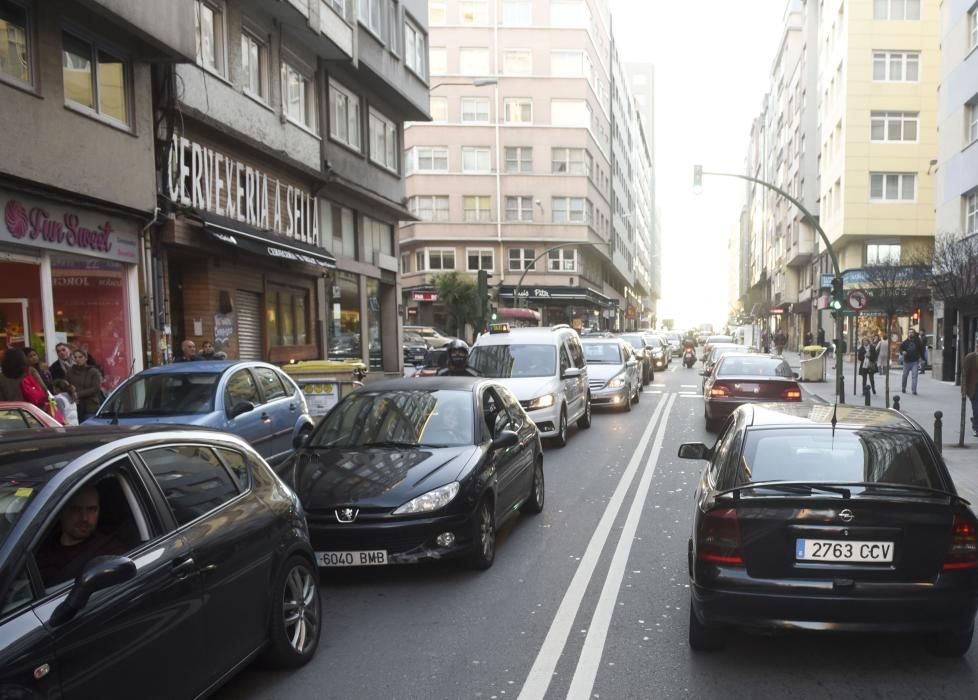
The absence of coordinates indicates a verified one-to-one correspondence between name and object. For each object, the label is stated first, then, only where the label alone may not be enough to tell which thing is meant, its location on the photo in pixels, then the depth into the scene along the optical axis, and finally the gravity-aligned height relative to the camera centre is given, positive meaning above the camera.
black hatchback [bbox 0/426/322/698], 2.86 -1.01
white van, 13.04 -0.97
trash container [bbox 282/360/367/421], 14.22 -1.13
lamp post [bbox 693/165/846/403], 20.53 -0.43
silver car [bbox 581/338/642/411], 18.58 -1.39
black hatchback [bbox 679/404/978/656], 4.14 -1.26
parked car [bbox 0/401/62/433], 7.00 -0.82
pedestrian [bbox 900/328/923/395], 22.77 -1.34
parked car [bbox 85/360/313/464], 9.16 -0.96
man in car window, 3.07 -0.88
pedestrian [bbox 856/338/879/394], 20.09 -1.46
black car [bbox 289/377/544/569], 5.91 -1.24
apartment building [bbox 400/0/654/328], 56.03 +11.17
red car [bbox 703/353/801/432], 14.51 -1.36
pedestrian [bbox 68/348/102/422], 11.25 -0.81
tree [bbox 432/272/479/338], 42.75 +0.95
